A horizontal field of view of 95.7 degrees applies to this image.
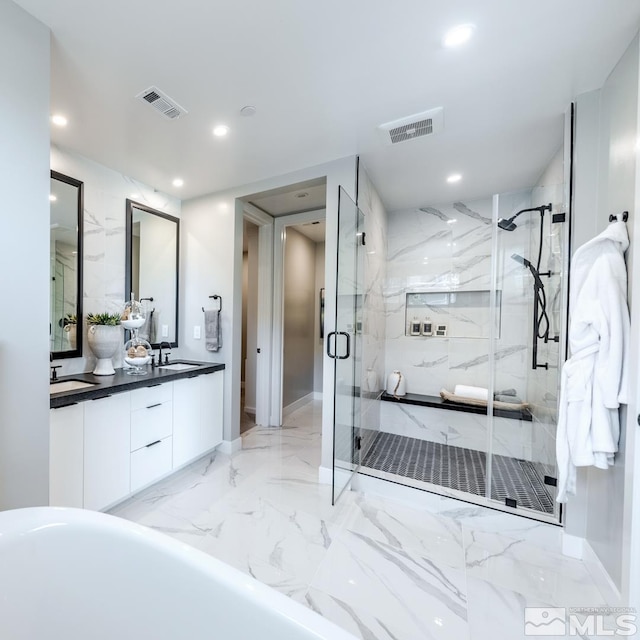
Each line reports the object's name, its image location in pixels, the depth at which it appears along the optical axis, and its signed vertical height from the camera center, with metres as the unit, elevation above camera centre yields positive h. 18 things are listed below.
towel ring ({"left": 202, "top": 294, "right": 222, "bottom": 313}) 2.89 +0.16
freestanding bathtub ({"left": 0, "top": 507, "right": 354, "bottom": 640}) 0.81 -0.82
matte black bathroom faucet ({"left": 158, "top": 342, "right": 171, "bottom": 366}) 2.85 -0.42
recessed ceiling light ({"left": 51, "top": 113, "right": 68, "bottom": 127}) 1.84 +1.23
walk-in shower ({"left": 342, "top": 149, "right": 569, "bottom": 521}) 2.18 -0.32
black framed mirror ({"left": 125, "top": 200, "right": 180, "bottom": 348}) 2.67 +0.45
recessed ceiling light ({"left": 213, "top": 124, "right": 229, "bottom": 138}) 1.93 +1.25
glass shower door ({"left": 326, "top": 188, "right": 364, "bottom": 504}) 2.16 -0.24
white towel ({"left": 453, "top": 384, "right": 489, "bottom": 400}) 2.96 -0.78
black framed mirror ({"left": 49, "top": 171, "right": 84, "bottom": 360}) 2.11 +0.34
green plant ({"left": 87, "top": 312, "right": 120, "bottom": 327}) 2.26 -0.06
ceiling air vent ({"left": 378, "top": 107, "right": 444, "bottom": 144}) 1.80 +1.25
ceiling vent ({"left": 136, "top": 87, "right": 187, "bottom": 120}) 1.64 +1.24
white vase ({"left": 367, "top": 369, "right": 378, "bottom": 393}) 2.87 -0.68
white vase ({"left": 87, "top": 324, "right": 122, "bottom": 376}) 2.24 -0.26
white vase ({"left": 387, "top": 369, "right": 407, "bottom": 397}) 3.34 -0.80
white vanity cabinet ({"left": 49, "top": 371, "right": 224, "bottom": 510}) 1.68 -0.89
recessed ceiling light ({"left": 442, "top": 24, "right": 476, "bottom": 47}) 1.26 +1.26
